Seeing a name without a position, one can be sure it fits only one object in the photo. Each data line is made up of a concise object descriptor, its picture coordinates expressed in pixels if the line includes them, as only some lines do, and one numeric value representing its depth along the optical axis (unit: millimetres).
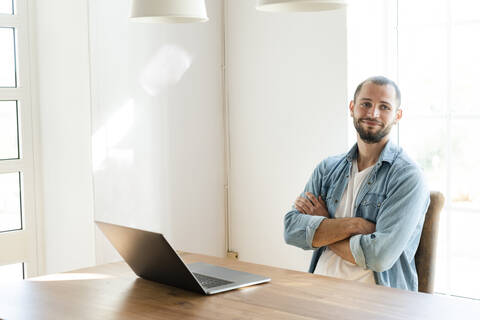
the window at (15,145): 3465
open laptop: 2080
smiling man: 2617
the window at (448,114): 3496
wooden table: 1876
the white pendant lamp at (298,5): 1843
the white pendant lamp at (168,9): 2240
